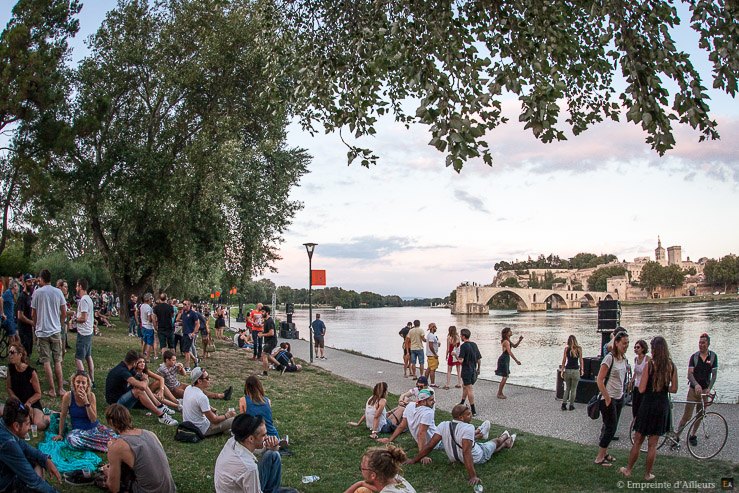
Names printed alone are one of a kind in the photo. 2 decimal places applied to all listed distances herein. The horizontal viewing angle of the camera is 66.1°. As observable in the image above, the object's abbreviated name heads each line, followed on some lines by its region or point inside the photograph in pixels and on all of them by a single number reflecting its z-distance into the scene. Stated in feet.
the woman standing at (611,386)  21.65
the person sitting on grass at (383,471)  14.05
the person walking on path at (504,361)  39.91
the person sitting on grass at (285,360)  50.37
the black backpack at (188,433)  24.76
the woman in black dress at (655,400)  19.34
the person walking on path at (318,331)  66.28
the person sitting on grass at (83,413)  21.01
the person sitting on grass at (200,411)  25.41
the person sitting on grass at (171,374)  31.68
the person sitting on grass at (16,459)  15.43
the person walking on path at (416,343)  48.20
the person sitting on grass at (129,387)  26.24
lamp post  61.98
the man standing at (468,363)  34.94
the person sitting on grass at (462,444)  21.70
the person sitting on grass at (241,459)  15.30
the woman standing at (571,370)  34.99
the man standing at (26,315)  32.63
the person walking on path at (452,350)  44.14
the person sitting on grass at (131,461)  15.72
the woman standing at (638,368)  20.48
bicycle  22.25
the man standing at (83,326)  30.24
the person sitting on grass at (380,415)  28.04
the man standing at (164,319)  44.88
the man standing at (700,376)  25.53
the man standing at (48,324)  28.04
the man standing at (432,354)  45.19
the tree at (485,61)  16.30
